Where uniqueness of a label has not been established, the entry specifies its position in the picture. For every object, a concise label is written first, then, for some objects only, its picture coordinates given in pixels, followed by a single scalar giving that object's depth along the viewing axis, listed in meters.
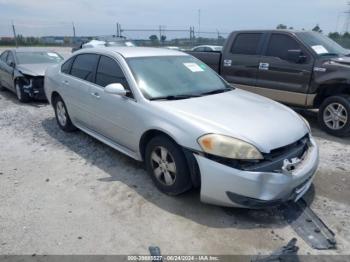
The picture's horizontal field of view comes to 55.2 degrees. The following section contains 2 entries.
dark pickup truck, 5.73
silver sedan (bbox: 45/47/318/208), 3.04
